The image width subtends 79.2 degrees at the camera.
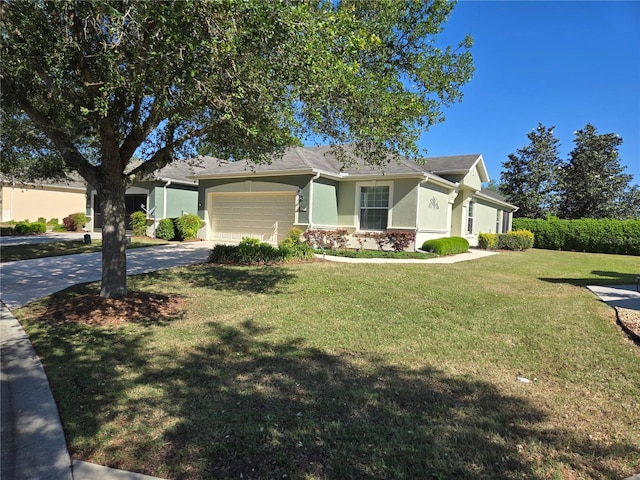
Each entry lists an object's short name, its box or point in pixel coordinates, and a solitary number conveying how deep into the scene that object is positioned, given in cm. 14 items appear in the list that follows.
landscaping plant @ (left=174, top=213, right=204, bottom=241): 1836
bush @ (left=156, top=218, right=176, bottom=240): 1883
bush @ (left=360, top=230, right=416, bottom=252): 1521
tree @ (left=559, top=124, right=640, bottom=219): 3200
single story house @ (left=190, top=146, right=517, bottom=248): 1574
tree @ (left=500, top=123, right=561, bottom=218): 3306
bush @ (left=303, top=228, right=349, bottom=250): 1542
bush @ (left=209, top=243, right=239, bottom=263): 1168
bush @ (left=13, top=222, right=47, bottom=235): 2030
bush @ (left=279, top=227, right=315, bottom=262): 1192
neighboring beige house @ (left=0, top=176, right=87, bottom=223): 2609
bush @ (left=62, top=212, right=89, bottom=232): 2347
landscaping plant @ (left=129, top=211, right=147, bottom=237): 1978
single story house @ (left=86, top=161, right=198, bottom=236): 1980
